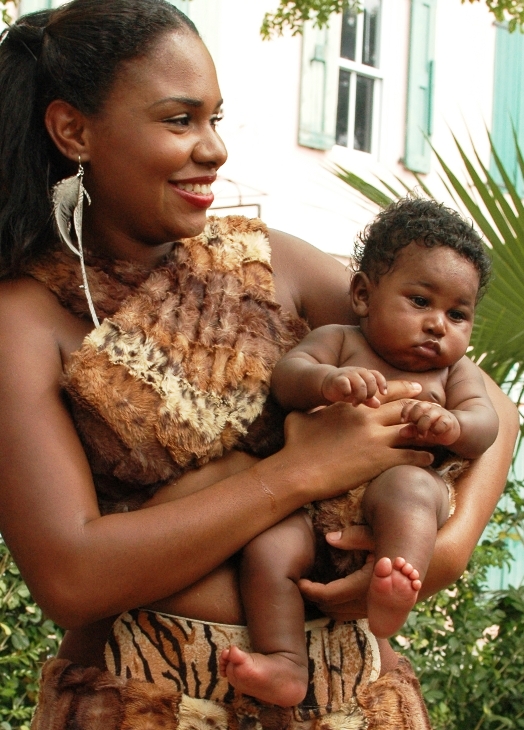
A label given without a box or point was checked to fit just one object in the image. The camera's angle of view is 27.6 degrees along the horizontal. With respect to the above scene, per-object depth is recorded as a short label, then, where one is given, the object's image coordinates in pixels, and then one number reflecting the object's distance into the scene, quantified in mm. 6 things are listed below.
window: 9492
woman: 2039
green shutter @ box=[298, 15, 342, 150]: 8750
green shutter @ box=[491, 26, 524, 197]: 10086
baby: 1944
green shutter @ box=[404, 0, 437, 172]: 9617
